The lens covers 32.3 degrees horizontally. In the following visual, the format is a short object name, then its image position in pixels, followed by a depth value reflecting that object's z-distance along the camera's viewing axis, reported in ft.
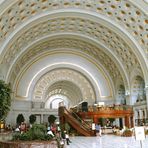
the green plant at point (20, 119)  104.95
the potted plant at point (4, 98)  51.52
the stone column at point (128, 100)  103.16
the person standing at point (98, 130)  85.10
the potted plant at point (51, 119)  126.46
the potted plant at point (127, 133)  80.53
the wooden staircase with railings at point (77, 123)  87.37
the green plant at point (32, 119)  112.43
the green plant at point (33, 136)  37.76
